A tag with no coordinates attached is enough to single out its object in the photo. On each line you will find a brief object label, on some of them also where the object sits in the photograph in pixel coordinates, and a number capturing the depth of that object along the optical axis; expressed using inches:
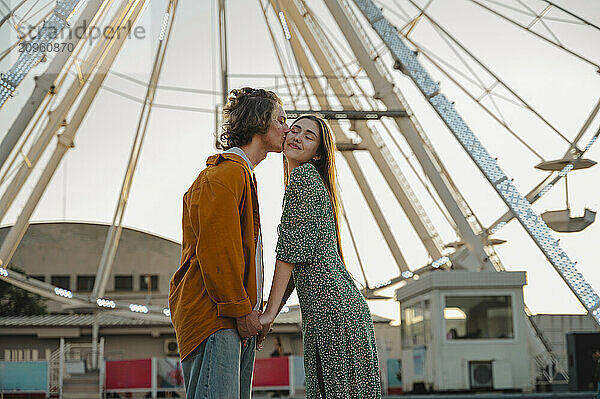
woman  174.7
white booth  703.7
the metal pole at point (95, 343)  816.7
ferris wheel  673.0
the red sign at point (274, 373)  684.1
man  167.9
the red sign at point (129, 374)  692.7
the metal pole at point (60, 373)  686.3
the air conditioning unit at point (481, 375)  698.8
